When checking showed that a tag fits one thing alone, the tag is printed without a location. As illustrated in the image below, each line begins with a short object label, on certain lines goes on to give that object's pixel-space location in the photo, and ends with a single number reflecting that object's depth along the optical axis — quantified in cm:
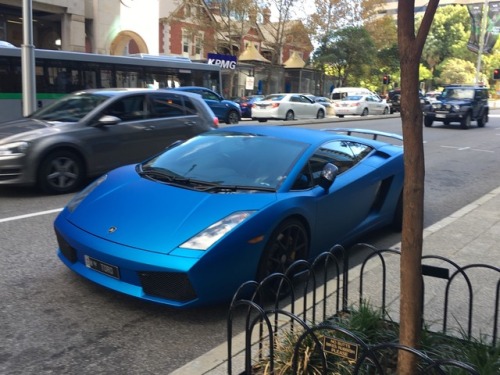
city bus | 1544
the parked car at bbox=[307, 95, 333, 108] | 3323
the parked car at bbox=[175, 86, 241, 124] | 2125
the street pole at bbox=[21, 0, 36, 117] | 1289
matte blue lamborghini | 348
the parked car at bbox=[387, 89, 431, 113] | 3775
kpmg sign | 2884
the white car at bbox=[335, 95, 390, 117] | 3159
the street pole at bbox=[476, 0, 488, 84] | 4298
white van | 3456
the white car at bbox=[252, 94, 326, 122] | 2584
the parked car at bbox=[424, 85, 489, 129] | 2280
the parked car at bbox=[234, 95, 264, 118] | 2747
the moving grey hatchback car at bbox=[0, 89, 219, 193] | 732
